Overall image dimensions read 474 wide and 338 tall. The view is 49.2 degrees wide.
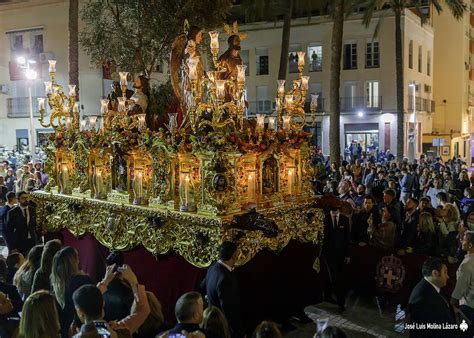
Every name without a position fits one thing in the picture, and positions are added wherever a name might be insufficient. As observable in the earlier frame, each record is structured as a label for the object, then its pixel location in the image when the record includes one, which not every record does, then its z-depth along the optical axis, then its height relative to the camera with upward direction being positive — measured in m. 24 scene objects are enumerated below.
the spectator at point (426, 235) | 8.09 -1.42
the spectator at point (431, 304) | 5.07 -1.57
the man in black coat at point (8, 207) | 9.93 -1.12
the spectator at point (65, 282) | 5.25 -1.36
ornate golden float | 7.22 -0.39
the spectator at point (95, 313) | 4.28 -1.37
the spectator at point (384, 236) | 8.31 -1.48
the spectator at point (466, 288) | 5.80 -1.63
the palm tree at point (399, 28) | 24.39 +5.61
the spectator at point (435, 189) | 12.56 -1.12
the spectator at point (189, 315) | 4.23 -1.38
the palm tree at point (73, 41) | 17.36 +3.62
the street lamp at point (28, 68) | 18.20 +2.89
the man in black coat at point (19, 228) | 9.64 -1.48
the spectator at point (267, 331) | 3.81 -1.37
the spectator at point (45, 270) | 5.65 -1.34
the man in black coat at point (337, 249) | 8.52 -1.72
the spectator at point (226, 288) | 5.74 -1.59
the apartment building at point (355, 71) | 33.28 +4.97
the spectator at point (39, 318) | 4.10 -1.36
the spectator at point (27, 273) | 5.91 -1.43
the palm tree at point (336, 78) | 19.64 +2.59
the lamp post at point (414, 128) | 32.81 +1.08
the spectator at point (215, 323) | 4.40 -1.51
